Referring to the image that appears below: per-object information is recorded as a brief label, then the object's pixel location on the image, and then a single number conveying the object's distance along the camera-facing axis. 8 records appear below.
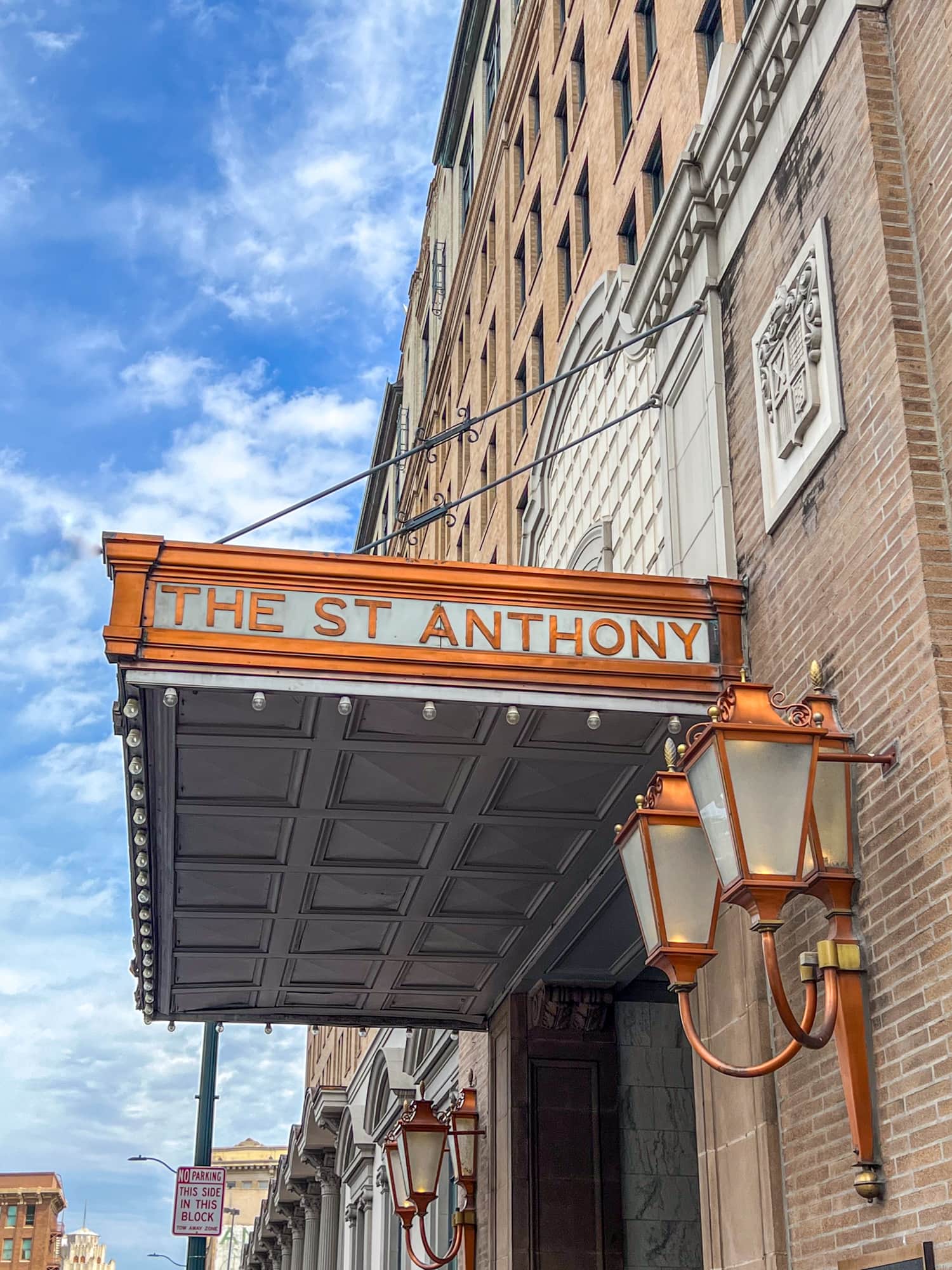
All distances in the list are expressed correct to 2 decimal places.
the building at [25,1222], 115.06
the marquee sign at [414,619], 9.23
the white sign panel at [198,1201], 21.11
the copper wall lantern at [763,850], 6.91
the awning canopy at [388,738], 9.34
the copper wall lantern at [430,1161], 15.69
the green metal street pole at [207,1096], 23.08
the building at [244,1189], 148.38
